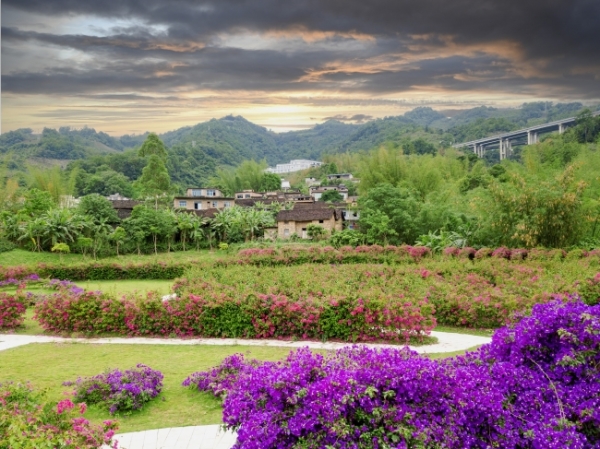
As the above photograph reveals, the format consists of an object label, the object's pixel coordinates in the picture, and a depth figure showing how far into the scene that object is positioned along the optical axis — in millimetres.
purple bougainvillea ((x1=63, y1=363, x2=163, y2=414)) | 5137
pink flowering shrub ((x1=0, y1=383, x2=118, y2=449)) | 3143
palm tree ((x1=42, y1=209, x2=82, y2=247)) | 23625
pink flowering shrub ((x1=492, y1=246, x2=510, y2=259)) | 13828
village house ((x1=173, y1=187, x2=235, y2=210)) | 39656
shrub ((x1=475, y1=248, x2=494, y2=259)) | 14120
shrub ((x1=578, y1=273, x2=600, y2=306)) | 9094
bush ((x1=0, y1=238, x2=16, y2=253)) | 22784
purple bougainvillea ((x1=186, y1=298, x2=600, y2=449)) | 2895
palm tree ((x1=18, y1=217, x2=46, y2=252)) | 23406
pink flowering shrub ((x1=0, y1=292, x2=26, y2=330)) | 9797
